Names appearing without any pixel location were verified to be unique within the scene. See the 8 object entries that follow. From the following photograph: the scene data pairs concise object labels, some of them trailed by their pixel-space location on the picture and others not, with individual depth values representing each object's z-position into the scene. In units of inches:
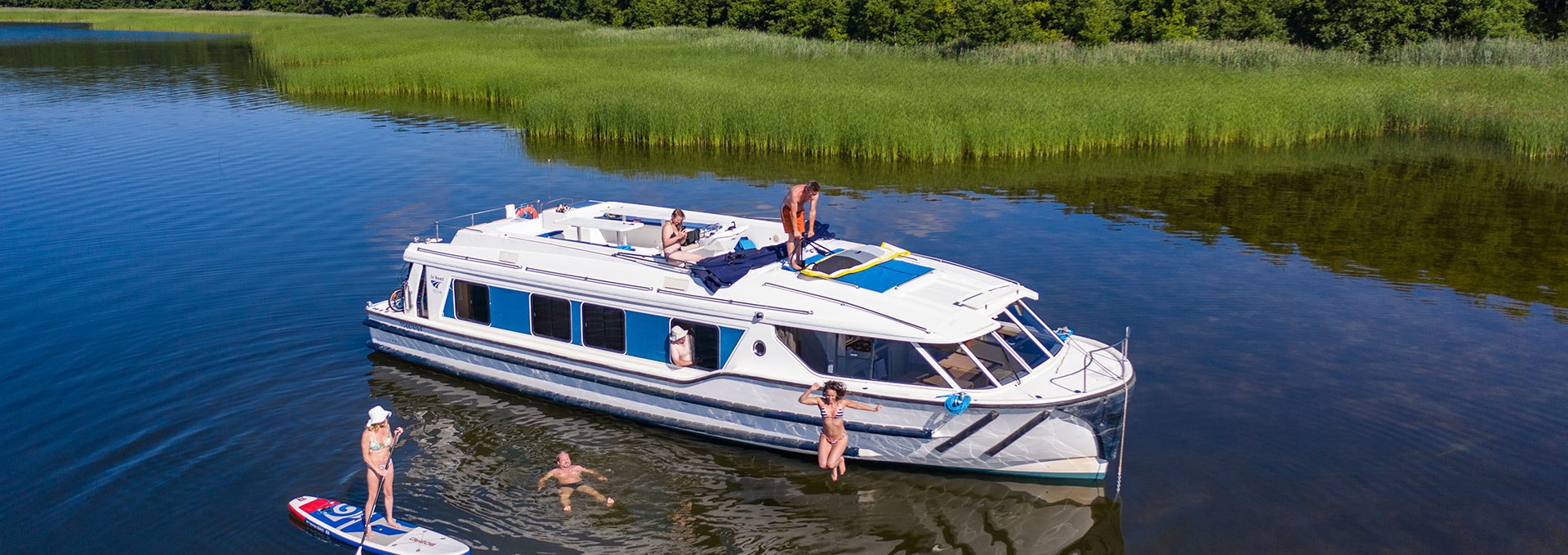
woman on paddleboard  487.2
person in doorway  571.8
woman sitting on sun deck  592.4
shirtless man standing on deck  581.6
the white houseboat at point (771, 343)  514.0
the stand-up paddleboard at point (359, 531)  471.8
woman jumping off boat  514.6
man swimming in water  526.3
